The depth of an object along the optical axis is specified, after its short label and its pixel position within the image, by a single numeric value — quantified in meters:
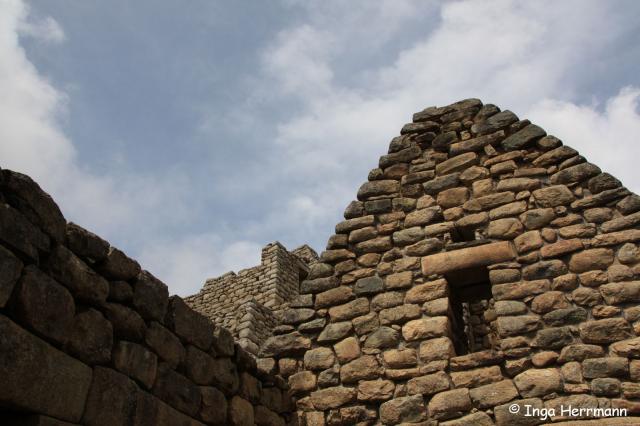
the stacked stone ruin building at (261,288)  15.65
